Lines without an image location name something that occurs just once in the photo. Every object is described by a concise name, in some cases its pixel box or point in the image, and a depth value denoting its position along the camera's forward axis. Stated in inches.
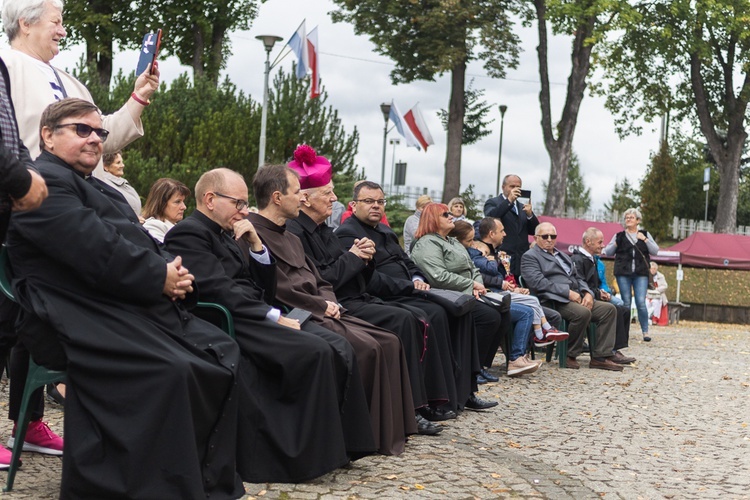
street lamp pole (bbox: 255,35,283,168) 904.3
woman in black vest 643.5
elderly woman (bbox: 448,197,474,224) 515.2
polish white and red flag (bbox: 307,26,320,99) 997.2
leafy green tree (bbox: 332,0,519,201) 1274.6
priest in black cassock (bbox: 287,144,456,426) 272.7
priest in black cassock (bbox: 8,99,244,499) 157.3
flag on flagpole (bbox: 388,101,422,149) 1270.9
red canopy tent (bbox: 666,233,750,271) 1182.9
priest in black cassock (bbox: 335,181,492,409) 308.2
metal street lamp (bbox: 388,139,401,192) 1653.5
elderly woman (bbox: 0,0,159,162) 204.5
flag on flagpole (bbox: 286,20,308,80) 968.3
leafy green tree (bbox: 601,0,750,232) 1259.8
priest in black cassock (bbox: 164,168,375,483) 201.8
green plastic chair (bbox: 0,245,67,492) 172.2
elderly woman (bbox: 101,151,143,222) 295.4
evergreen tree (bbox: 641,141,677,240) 2006.6
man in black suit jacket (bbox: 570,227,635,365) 515.2
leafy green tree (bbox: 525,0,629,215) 1210.0
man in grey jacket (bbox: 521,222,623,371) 476.1
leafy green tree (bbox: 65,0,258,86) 1284.4
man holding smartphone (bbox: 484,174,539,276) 498.0
